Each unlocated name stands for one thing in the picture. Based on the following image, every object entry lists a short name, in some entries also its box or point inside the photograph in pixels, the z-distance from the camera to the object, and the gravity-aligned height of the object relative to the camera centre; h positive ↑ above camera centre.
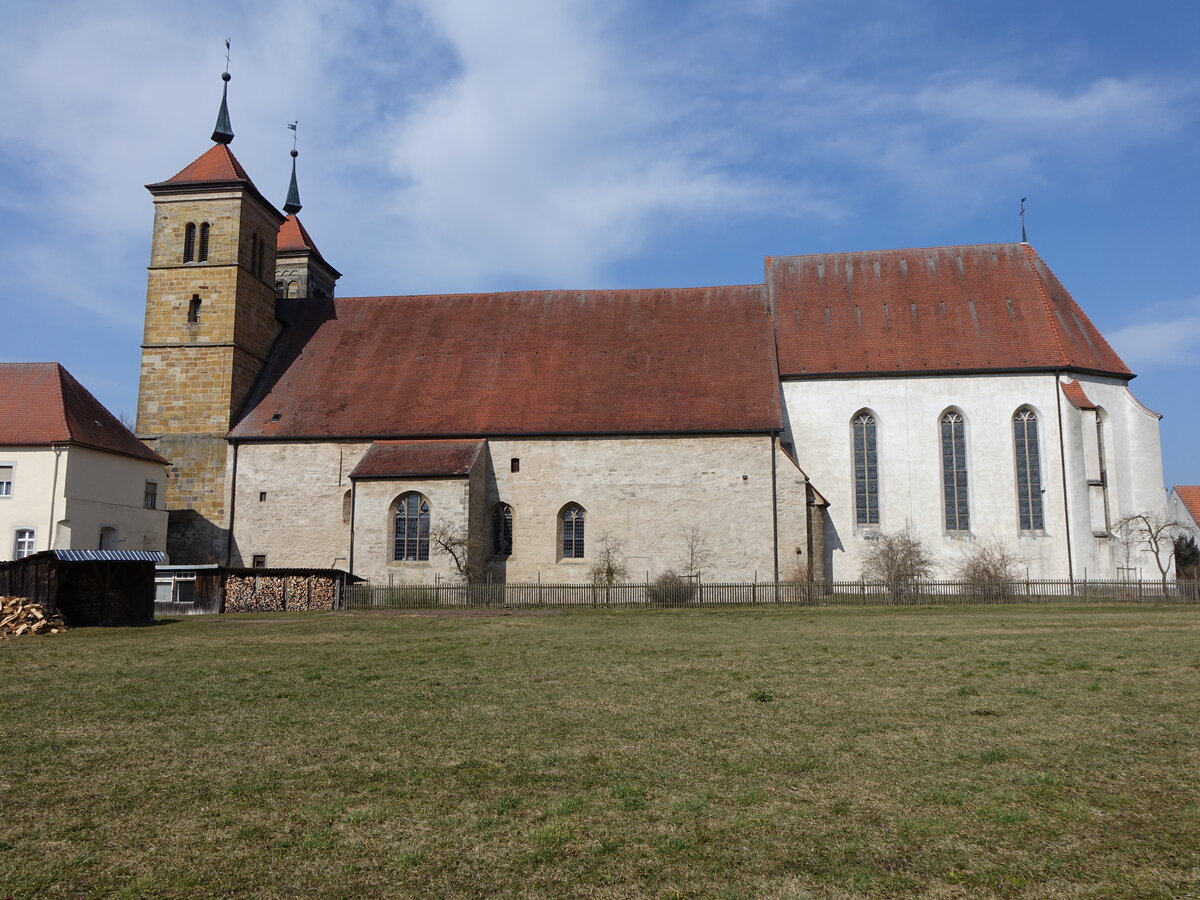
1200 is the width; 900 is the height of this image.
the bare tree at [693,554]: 30.83 +0.76
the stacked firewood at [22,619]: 19.14 -0.88
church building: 31.00 +5.07
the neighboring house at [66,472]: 28.48 +3.12
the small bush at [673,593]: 28.59 -0.44
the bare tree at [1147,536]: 30.95 +1.44
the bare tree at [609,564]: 30.80 +0.44
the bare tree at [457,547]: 29.31 +0.90
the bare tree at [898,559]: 30.31 +0.65
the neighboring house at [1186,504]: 52.47 +4.20
